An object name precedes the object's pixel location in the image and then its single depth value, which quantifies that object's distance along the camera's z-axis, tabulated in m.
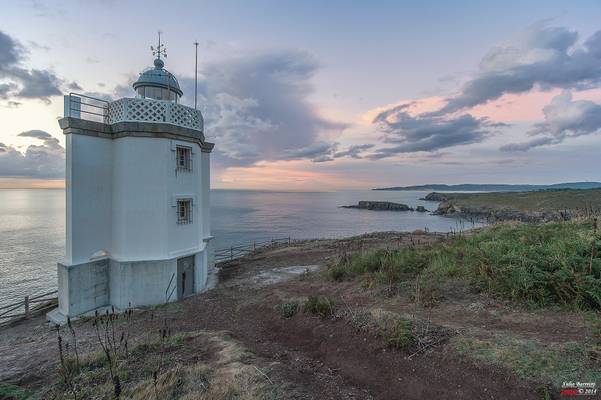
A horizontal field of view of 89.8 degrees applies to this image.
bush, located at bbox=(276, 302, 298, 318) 8.77
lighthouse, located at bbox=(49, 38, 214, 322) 11.34
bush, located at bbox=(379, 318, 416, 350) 5.65
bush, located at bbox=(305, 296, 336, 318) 7.94
